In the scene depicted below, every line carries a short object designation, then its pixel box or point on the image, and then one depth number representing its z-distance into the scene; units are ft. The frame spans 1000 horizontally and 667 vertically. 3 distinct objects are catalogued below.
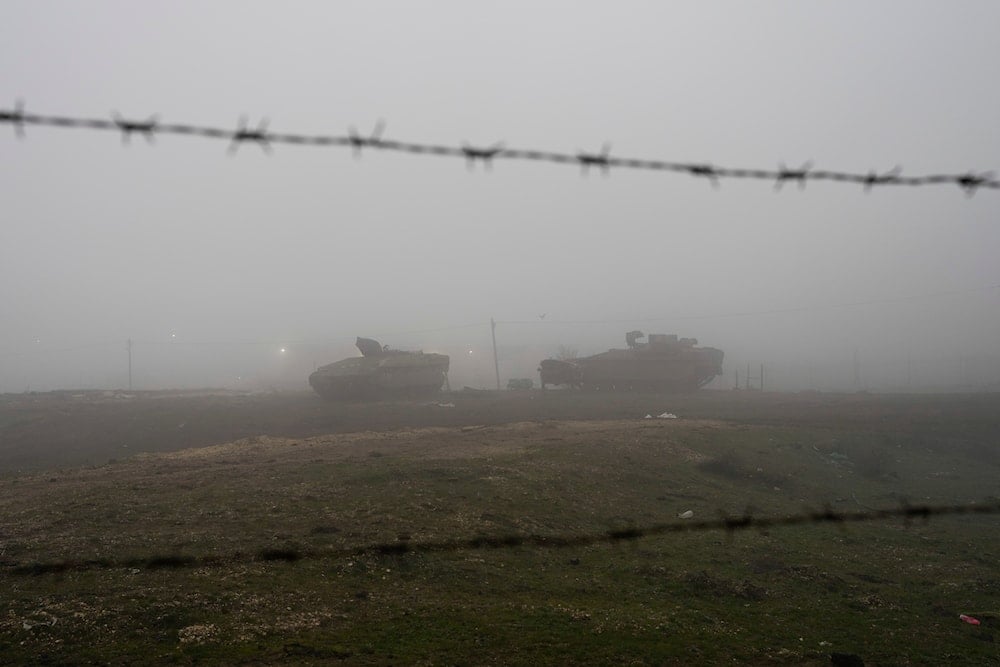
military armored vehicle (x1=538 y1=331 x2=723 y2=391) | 133.59
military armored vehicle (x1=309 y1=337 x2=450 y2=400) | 117.39
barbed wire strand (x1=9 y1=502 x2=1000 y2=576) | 24.82
